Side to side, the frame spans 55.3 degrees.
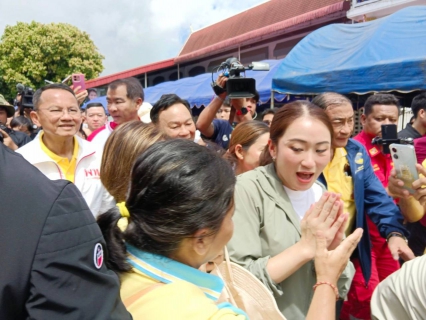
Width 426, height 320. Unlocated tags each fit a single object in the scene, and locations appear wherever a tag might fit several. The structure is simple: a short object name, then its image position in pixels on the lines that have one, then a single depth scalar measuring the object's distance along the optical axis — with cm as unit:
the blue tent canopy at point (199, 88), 810
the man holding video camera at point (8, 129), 433
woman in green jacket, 135
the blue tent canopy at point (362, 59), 427
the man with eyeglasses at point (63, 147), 240
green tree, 2338
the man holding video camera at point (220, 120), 318
